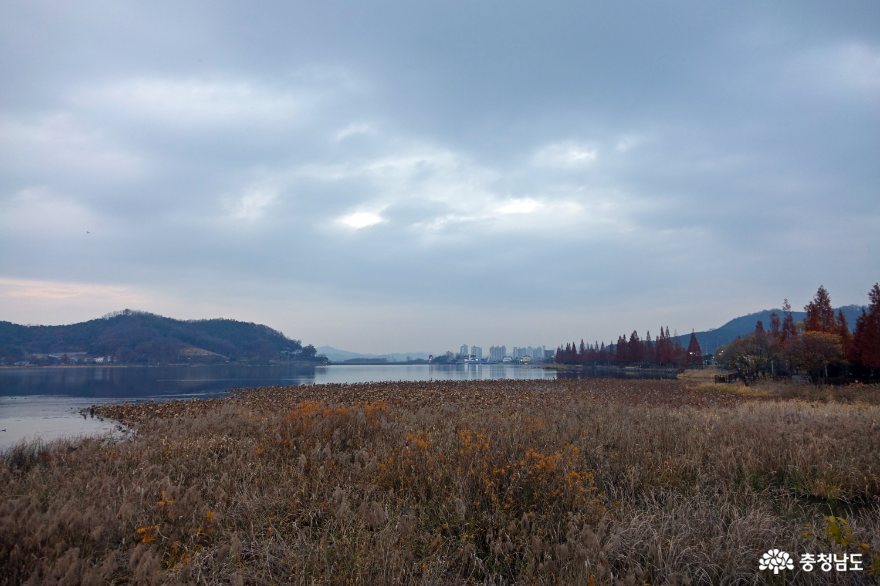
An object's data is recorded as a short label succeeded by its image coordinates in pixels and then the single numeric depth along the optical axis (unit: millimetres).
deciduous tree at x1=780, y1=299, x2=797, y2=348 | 83750
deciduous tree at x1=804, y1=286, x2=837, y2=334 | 67688
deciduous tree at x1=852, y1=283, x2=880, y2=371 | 36125
